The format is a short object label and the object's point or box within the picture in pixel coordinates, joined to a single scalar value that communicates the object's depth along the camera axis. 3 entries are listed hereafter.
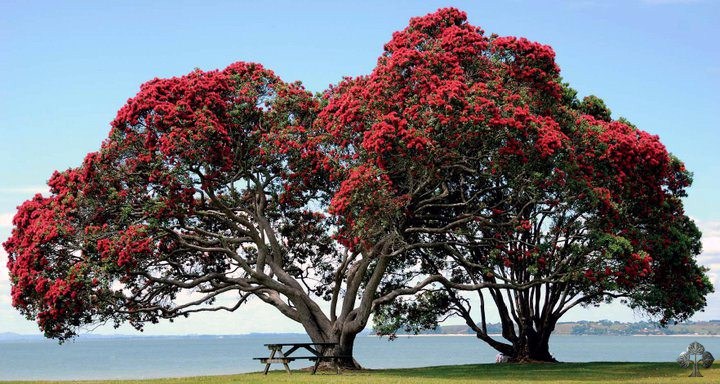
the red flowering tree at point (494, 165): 27.38
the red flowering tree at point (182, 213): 29.86
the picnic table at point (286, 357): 29.12
